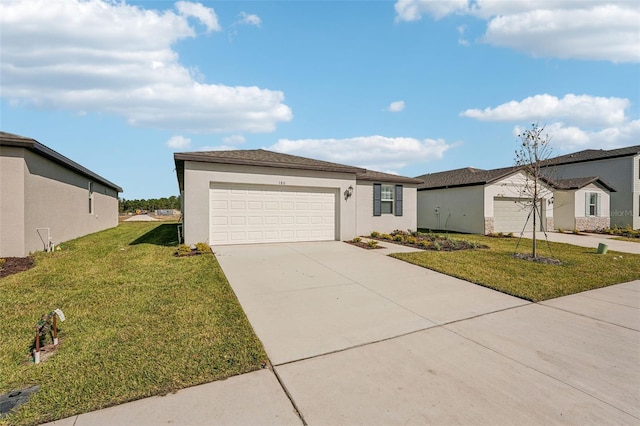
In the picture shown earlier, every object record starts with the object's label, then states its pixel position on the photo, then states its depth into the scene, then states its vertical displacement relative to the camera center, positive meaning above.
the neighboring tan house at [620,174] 20.23 +2.79
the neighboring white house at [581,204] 18.81 +0.55
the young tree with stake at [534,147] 9.09 +2.06
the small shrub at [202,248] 9.15 -1.15
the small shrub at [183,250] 8.88 -1.19
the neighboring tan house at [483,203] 16.42 +0.57
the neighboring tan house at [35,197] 8.05 +0.52
